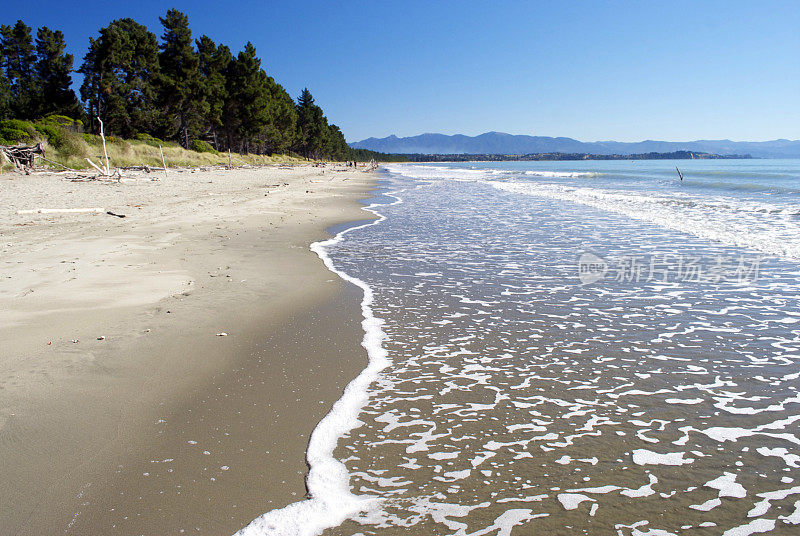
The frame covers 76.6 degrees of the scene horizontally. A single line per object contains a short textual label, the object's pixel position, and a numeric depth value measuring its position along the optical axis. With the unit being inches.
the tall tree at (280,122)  2883.9
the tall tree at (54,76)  1854.1
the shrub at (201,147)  2022.6
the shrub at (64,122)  1360.7
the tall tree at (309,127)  3946.9
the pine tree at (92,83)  1716.3
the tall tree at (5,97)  1672.0
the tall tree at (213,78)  2118.6
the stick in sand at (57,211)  487.2
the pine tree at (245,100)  2380.7
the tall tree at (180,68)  1983.3
